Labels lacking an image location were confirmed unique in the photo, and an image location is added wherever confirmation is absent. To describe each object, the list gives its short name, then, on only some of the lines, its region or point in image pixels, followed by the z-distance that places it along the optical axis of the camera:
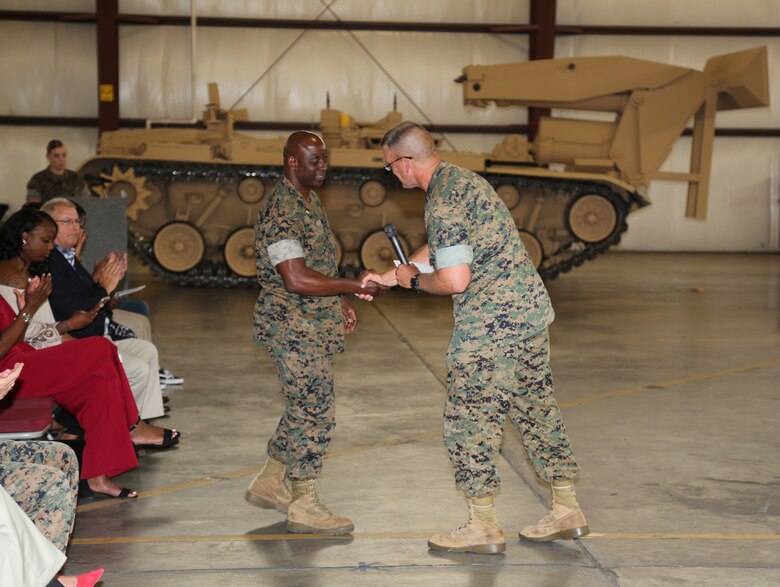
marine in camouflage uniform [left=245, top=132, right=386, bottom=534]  5.47
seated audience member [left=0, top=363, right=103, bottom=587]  3.37
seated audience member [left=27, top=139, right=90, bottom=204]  13.38
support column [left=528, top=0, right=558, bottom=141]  21.30
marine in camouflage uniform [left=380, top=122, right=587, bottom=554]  5.00
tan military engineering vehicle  16.28
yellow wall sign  20.78
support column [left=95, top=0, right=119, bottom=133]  20.62
